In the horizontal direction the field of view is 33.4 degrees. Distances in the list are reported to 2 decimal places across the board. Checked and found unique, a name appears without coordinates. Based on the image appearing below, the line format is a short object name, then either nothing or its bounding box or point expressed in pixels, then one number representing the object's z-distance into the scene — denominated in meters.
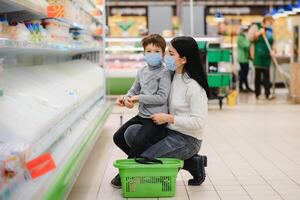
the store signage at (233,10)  17.09
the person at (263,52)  10.91
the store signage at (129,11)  17.02
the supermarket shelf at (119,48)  10.41
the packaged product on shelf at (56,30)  4.27
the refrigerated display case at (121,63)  10.43
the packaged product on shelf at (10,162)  2.17
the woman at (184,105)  3.59
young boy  3.79
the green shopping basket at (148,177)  3.51
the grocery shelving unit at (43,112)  2.45
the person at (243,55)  13.01
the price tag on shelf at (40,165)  2.17
